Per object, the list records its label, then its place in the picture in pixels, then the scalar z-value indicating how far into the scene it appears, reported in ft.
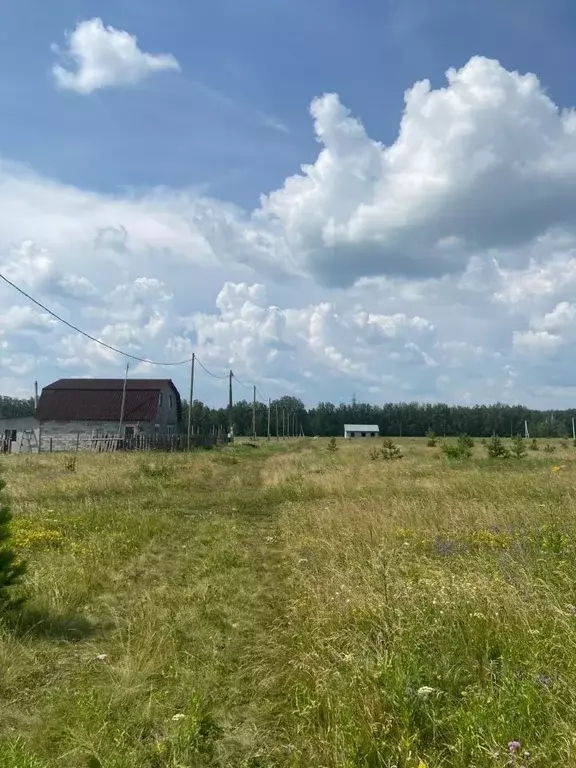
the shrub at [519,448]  101.65
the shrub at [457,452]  102.94
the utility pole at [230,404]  183.69
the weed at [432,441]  170.79
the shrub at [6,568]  18.75
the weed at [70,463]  72.49
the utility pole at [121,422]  142.78
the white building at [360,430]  421.59
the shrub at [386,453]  103.72
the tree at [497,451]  100.70
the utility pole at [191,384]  135.38
